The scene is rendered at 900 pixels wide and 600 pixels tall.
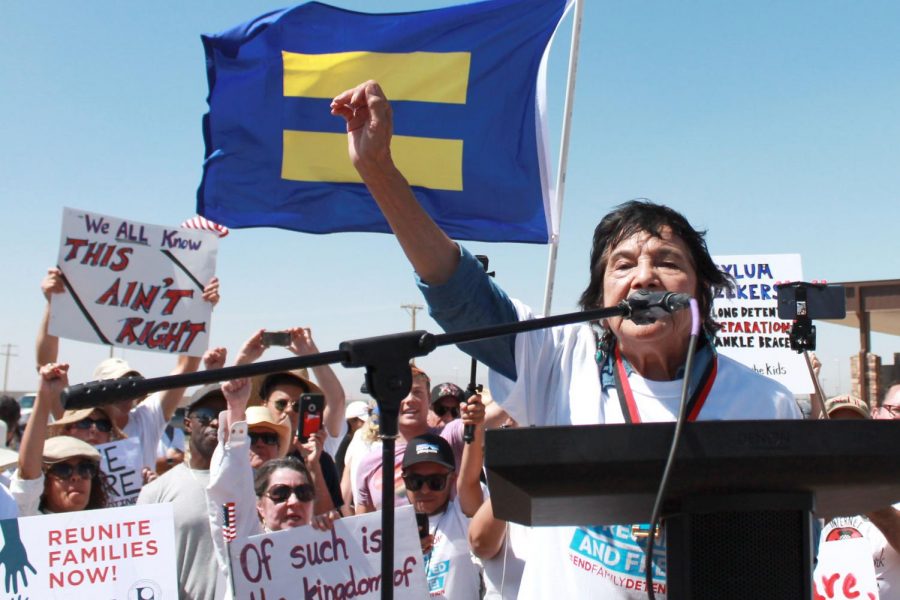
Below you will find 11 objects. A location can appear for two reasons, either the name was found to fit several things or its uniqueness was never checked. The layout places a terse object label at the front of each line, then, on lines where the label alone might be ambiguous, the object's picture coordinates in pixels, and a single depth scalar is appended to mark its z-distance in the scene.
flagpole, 4.65
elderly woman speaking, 1.98
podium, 1.26
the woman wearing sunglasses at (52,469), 4.45
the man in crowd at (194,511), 4.49
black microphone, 1.69
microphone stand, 1.47
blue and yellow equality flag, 4.95
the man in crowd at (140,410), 6.07
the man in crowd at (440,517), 4.40
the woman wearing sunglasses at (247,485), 4.33
